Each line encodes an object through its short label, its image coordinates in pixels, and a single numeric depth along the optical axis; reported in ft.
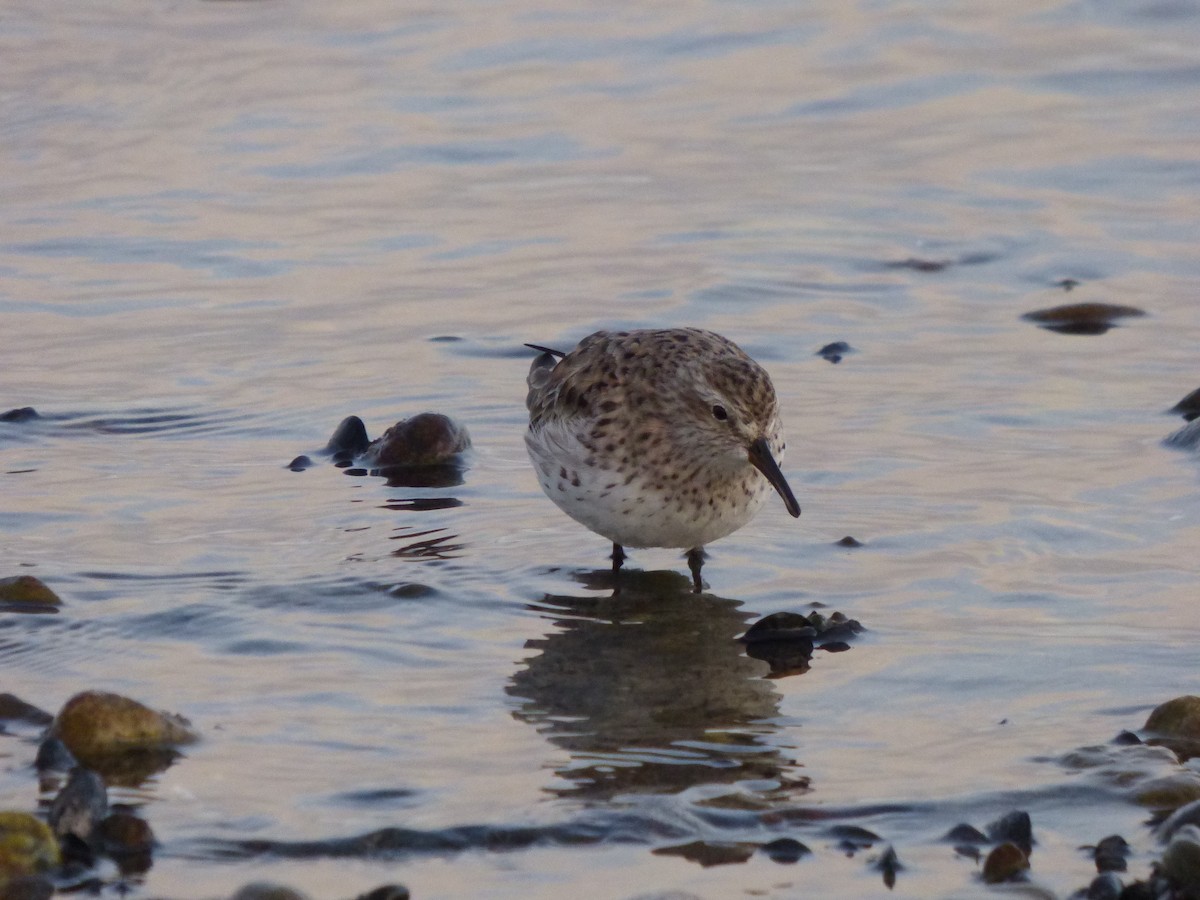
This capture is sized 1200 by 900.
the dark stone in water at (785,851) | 38.70
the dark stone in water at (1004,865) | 37.78
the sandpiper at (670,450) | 55.67
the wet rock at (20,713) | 44.78
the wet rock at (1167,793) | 41.09
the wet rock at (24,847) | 36.70
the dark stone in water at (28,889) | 36.37
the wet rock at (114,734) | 42.68
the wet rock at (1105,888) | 36.76
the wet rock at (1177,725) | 44.21
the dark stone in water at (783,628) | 52.06
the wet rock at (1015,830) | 39.24
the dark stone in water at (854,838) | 39.11
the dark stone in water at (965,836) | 39.32
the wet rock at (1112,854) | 38.29
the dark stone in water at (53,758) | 41.81
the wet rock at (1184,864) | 36.16
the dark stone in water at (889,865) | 37.91
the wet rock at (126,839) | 38.19
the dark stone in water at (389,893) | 35.88
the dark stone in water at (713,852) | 38.75
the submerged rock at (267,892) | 35.50
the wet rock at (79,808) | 38.14
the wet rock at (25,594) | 52.31
